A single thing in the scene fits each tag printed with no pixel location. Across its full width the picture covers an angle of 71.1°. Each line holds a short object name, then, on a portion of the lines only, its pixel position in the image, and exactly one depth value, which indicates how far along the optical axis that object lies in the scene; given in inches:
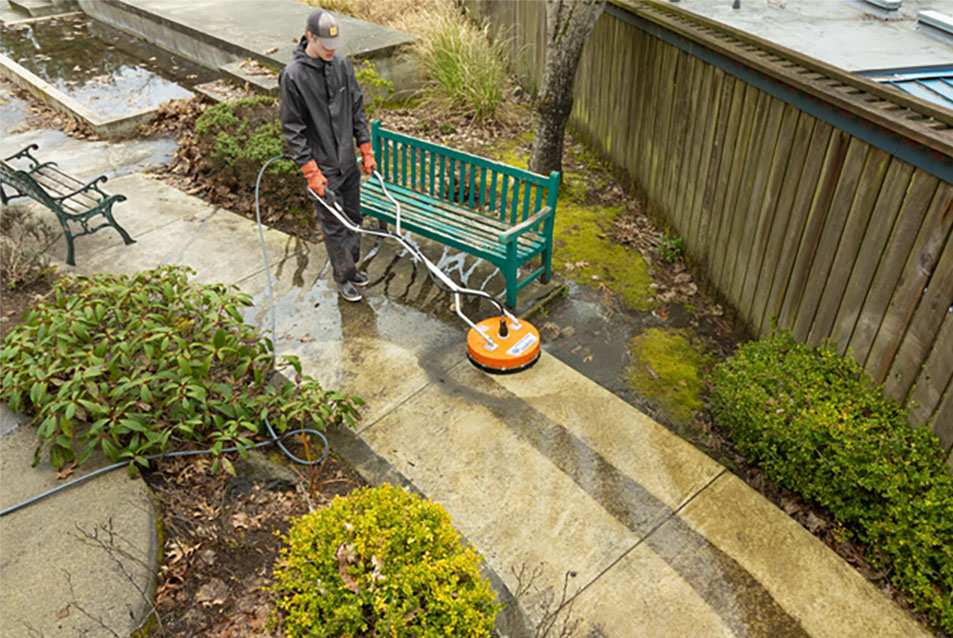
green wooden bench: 204.7
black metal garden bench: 230.5
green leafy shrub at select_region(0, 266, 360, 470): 139.6
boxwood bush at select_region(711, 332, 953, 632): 128.9
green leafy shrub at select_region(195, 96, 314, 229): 265.1
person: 182.7
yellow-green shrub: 101.0
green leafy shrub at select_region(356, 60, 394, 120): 326.6
